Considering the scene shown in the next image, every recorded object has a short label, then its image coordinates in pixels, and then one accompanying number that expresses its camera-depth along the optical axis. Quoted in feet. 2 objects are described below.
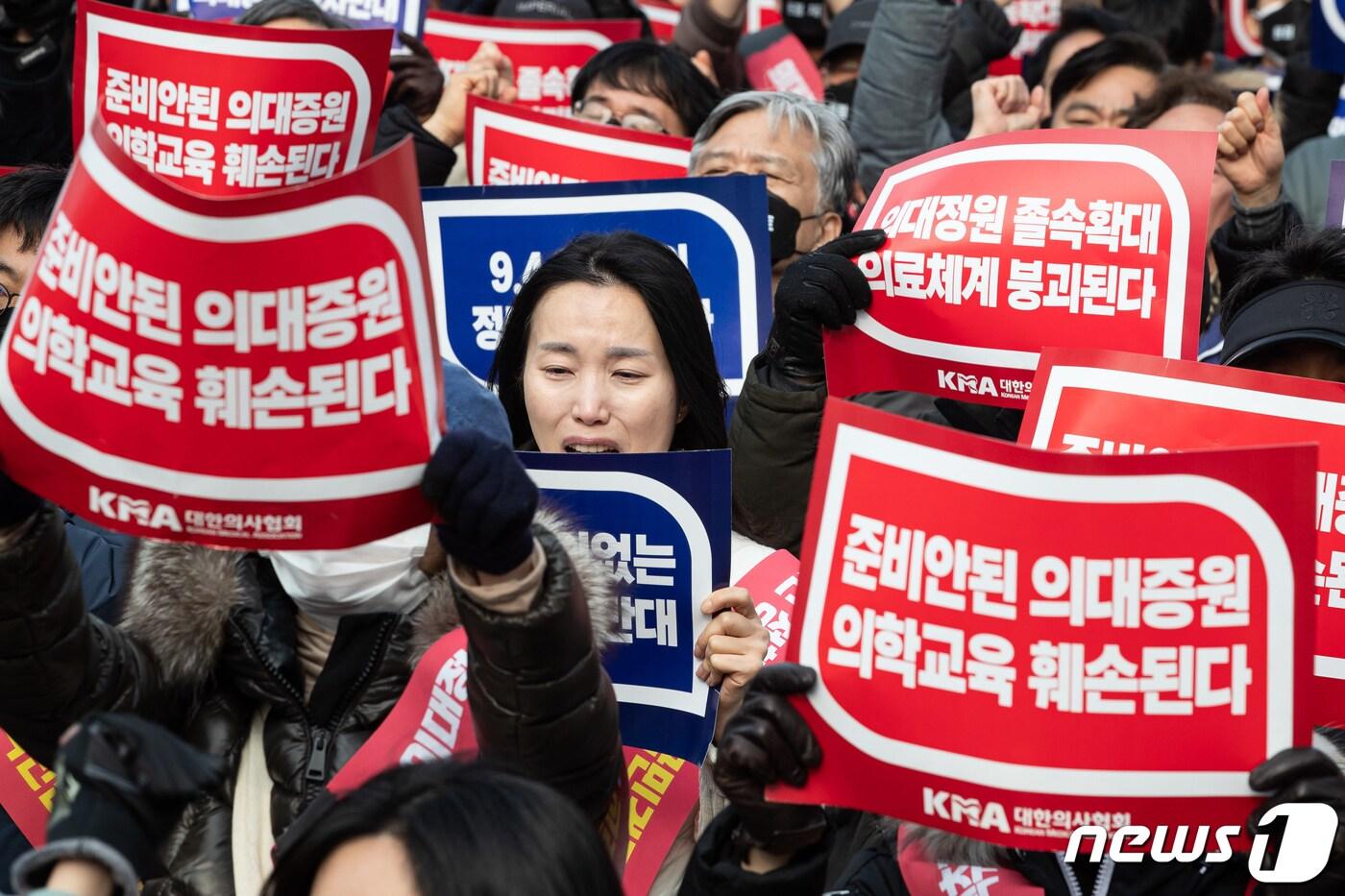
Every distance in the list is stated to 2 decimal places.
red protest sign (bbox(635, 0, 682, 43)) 26.45
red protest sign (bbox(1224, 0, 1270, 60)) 26.68
